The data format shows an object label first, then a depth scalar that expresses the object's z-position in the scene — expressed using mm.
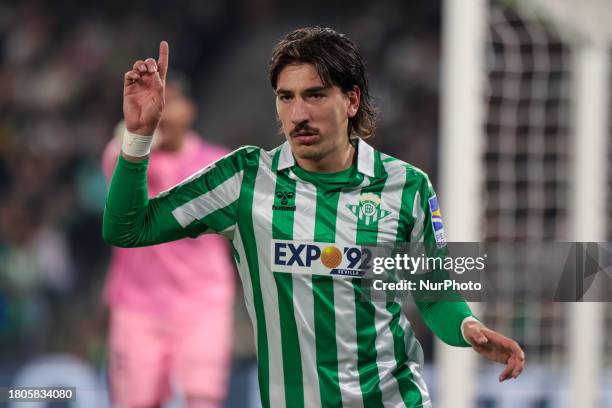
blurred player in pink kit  12094
